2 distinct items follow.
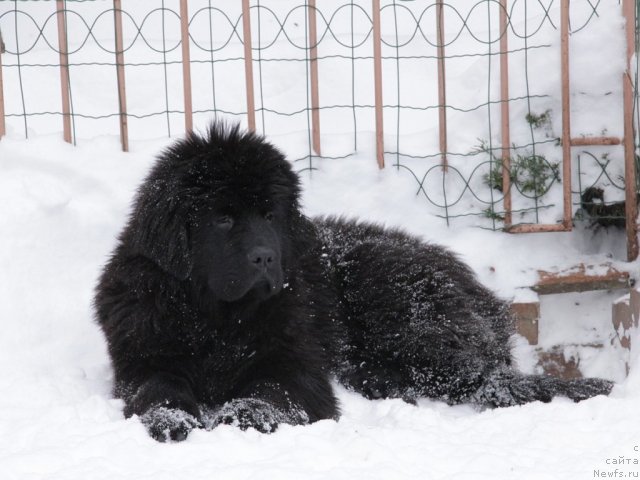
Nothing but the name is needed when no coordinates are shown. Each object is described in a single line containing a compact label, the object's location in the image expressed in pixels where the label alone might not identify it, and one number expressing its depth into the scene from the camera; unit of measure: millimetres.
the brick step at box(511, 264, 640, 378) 11203
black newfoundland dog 7789
